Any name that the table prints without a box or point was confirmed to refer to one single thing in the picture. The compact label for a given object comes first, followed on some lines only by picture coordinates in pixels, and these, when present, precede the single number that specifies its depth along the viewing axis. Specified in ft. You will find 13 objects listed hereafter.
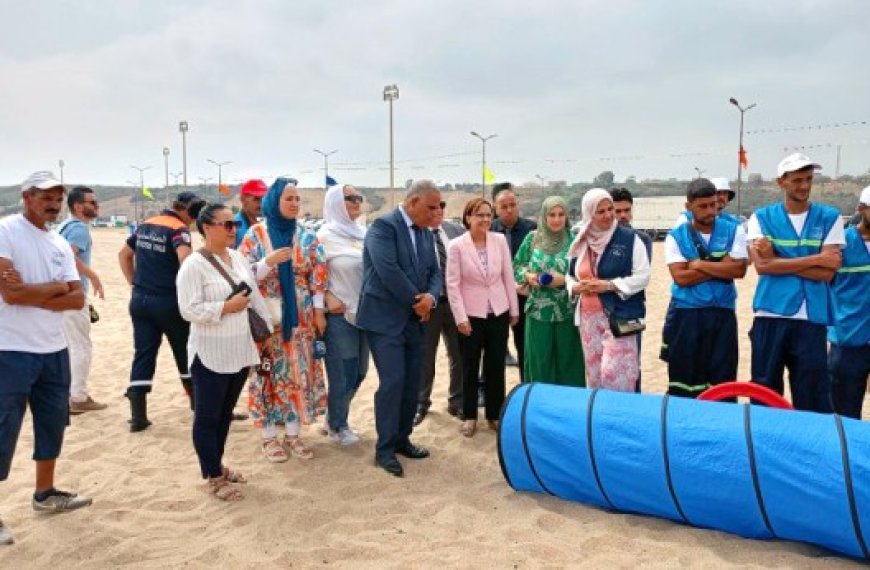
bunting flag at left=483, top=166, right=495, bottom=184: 101.34
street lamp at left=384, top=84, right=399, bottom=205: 121.19
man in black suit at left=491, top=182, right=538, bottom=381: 18.42
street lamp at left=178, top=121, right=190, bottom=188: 180.04
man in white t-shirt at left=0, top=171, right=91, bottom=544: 11.39
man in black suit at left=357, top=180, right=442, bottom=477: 14.32
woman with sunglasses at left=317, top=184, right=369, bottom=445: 15.85
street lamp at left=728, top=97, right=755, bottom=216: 110.23
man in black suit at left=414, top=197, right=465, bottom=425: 18.28
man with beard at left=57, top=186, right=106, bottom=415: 18.79
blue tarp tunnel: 9.83
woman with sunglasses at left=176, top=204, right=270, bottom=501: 12.56
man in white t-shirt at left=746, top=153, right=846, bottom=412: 13.15
